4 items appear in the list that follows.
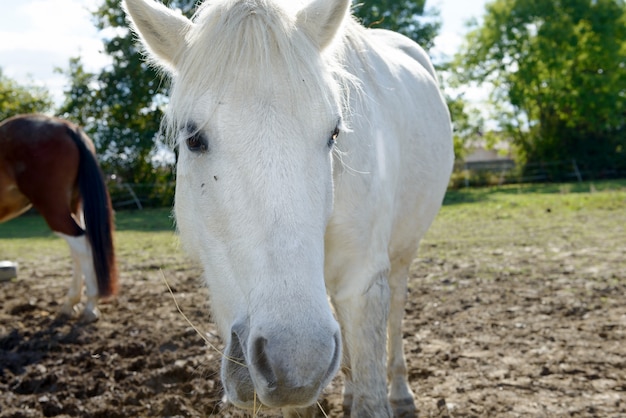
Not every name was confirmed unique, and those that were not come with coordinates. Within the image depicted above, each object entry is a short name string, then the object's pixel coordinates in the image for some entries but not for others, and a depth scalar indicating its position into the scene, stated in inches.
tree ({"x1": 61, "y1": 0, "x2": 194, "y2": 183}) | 898.7
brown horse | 220.1
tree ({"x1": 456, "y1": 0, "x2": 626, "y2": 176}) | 1208.8
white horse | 60.8
